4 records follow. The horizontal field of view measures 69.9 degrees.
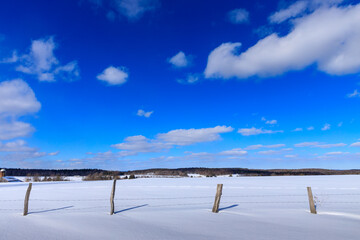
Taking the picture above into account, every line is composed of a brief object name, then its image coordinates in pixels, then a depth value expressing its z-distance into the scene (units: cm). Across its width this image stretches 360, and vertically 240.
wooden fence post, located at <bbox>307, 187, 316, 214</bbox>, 1150
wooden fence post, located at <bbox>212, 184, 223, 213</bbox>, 1159
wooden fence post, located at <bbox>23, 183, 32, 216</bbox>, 1093
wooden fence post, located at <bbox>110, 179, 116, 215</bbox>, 1110
